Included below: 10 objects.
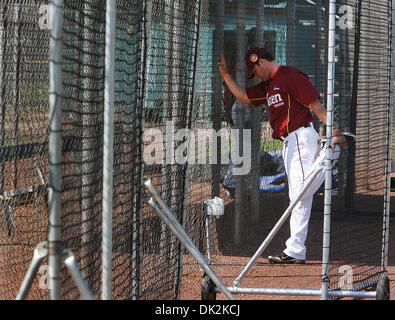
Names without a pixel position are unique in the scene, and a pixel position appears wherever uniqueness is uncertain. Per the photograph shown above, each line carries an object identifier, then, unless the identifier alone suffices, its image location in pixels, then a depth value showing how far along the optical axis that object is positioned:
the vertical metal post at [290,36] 16.42
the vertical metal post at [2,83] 12.30
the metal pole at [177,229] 7.78
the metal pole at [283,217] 9.59
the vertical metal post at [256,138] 15.11
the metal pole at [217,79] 13.60
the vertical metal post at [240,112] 14.38
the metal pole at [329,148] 8.48
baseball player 11.95
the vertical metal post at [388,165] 10.29
